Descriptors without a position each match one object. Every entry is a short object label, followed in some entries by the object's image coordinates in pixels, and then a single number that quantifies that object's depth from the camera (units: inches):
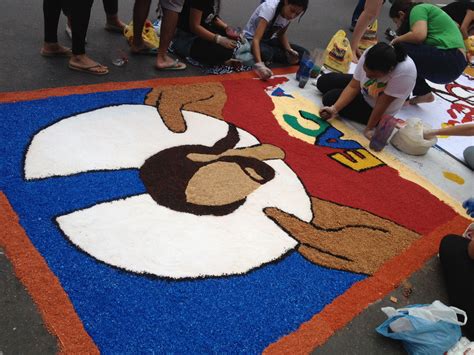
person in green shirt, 128.9
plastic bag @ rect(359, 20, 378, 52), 178.8
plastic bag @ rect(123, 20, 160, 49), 125.8
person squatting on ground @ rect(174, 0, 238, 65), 123.2
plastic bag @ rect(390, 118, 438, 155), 106.1
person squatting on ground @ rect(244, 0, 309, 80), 122.1
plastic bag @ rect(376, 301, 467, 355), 54.9
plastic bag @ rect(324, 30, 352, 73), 147.1
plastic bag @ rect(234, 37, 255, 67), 129.5
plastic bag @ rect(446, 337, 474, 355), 55.6
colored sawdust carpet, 53.0
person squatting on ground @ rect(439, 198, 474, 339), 63.2
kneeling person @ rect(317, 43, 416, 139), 96.8
